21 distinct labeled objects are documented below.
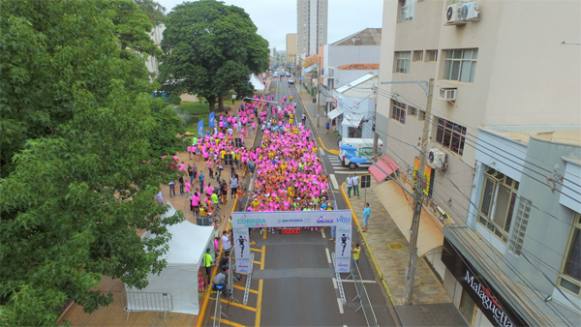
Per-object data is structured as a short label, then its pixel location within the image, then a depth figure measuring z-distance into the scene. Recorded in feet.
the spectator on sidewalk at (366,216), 56.75
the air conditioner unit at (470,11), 36.15
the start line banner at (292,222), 43.11
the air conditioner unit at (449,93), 41.22
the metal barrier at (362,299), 38.47
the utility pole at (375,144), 81.59
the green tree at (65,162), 19.57
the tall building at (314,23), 496.23
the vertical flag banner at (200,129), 93.63
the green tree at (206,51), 124.98
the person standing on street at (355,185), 70.64
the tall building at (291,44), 631.56
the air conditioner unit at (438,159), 44.27
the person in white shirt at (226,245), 47.26
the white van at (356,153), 89.25
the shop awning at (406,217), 41.75
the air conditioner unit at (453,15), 38.66
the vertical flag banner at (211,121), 103.44
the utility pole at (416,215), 34.78
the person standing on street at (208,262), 41.55
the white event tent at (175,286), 36.40
